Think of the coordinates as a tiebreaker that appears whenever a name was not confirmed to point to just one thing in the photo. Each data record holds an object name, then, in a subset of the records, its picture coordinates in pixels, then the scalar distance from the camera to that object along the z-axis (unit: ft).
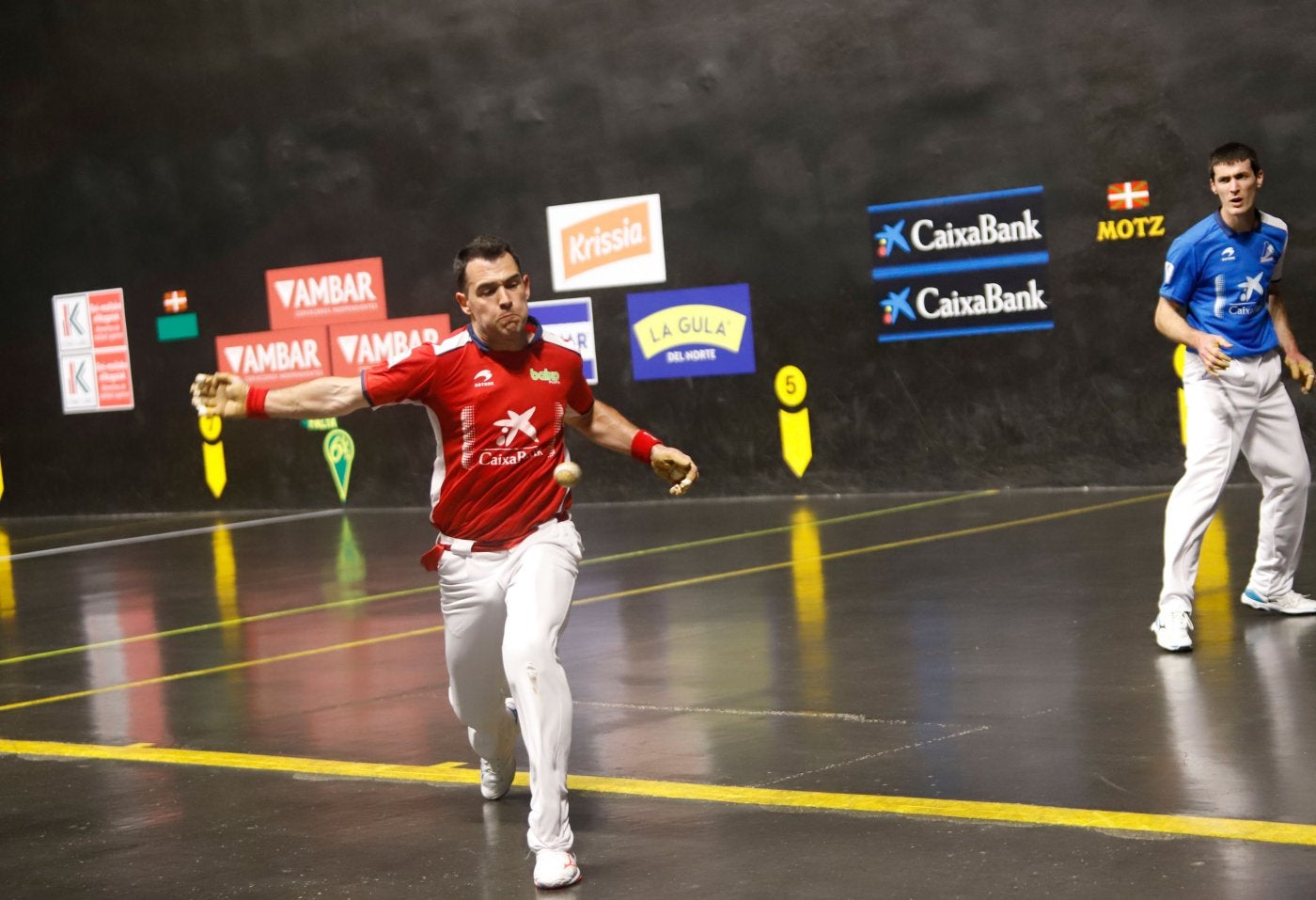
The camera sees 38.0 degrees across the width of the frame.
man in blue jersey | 26.37
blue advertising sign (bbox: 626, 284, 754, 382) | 55.47
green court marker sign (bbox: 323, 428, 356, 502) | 64.64
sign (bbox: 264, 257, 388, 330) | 62.34
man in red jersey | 18.84
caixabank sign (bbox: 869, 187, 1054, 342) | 50.55
